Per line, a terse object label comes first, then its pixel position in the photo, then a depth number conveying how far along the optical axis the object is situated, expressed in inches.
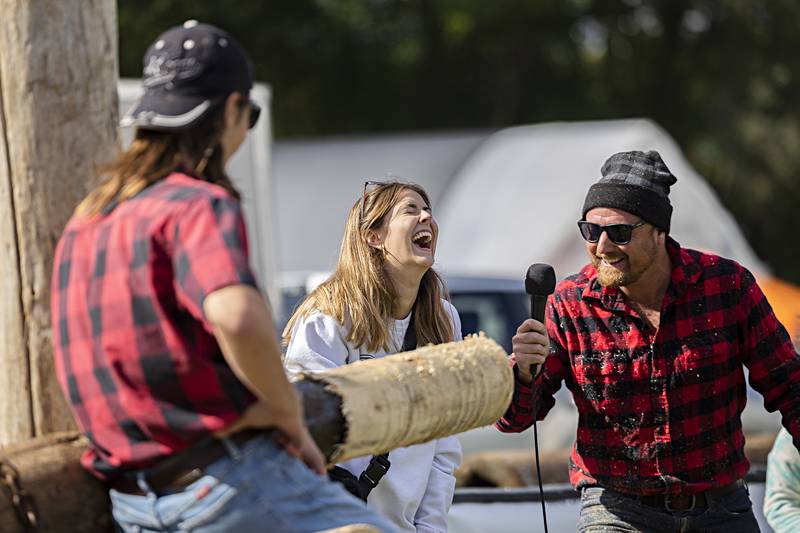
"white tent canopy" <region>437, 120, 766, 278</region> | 1118.0
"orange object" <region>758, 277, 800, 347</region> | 954.8
